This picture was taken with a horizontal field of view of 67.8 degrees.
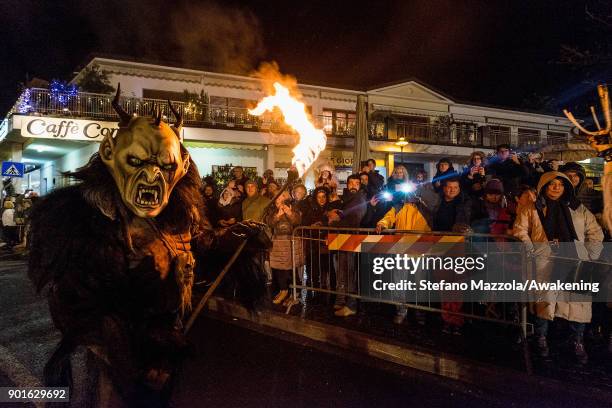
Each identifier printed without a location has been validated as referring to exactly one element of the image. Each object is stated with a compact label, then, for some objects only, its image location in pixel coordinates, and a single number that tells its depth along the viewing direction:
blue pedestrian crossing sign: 17.89
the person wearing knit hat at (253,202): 9.09
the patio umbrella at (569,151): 9.48
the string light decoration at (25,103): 17.34
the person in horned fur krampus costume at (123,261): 2.15
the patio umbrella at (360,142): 12.94
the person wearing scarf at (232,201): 9.08
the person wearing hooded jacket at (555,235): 5.09
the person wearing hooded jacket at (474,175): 7.20
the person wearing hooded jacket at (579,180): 6.41
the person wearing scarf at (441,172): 7.07
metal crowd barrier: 5.29
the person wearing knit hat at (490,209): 6.33
